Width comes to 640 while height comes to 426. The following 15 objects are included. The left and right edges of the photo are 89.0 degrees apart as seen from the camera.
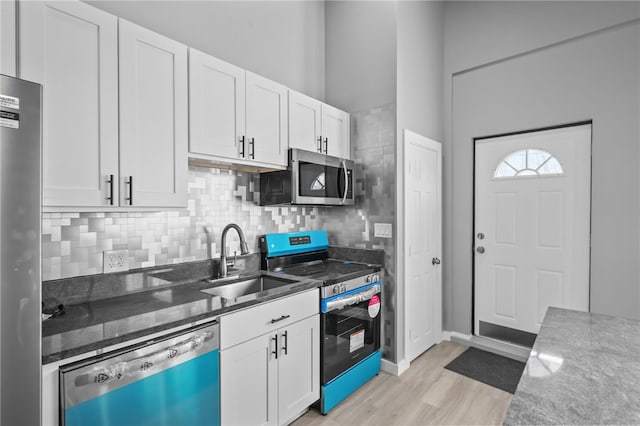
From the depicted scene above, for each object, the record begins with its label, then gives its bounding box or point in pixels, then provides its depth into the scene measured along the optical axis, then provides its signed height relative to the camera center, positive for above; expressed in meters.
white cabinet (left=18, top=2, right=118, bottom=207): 1.32 +0.52
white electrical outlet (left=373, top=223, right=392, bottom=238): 2.78 -0.17
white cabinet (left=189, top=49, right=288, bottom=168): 1.86 +0.60
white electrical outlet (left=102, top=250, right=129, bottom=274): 1.80 -0.29
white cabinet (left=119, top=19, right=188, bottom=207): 1.57 +0.47
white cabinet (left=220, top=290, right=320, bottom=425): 1.66 -0.90
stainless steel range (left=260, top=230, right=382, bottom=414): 2.22 -0.73
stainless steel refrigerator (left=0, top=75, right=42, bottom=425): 0.96 -0.13
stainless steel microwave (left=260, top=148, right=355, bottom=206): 2.40 +0.23
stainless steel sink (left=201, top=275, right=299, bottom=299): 2.12 -0.52
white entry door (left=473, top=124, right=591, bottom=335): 2.78 -0.13
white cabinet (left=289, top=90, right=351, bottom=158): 2.47 +0.69
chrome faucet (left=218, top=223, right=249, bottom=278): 2.22 -0.29
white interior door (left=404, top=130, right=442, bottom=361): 2.89 -0.29
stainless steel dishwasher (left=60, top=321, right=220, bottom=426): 1.15 -0.69
